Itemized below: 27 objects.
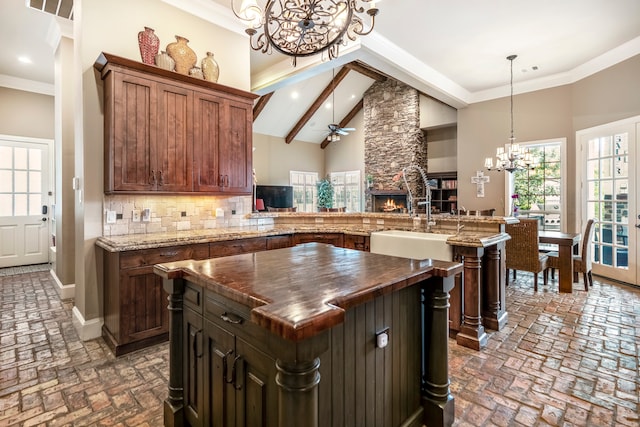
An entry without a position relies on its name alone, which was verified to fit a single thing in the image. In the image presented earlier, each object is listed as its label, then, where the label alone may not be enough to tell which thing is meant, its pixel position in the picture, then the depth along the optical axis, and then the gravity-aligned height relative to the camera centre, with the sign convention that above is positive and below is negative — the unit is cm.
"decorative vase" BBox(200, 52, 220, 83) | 351 +161
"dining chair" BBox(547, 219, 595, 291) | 435 -71
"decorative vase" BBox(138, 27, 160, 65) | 314 +168
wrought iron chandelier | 204 +127
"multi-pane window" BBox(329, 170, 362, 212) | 1069 +72
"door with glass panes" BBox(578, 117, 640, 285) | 468 +23
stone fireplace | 873 +213
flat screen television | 965 +50
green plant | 1087 +57
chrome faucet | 319 +5
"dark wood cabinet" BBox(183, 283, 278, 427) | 121 -69
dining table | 426 -68
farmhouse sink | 285 -34
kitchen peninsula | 262 -53
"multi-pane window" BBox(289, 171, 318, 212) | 1086 +75
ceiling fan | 766 +194
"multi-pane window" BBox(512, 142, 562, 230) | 646 +48
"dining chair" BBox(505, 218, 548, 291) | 398 -51
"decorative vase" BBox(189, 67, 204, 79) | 337 +149
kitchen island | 102 -56
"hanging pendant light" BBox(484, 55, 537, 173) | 550 +91
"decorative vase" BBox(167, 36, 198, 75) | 329 +166
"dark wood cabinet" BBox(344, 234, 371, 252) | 366 -37
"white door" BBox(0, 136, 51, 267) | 591 +23
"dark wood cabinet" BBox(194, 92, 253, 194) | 341 +77
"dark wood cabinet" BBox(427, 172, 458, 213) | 842 +50
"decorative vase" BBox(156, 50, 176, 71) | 317 +152
